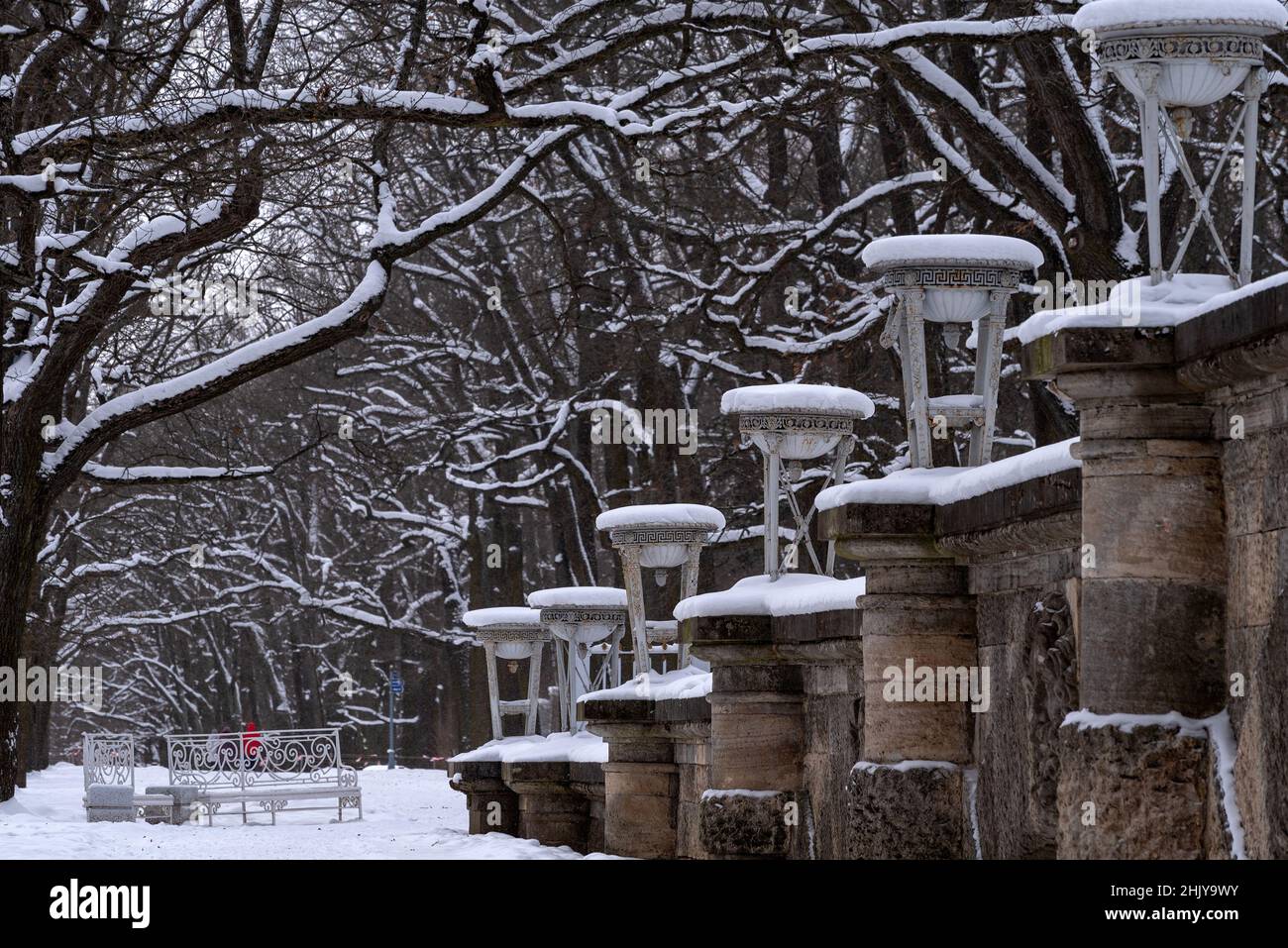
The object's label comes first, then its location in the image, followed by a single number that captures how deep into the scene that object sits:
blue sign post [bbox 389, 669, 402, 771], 38.75
